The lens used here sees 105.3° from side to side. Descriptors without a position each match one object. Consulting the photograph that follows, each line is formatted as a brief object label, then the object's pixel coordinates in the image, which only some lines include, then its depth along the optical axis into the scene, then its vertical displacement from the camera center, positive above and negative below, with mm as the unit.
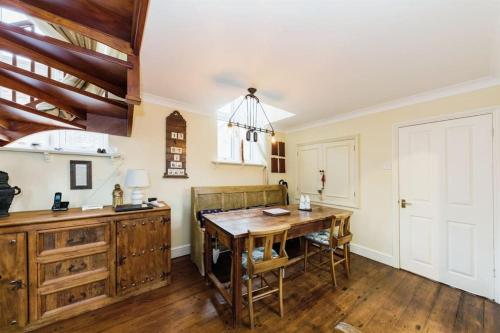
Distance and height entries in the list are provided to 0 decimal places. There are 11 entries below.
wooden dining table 1797 -664
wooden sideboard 1648 -936
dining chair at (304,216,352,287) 2403 -1001
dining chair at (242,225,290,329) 1756 -918
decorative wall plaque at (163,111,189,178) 3113 +352
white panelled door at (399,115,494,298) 2283 -476
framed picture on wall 2365 -82
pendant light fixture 2551 +1128
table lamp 2371 -162
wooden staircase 900 +659
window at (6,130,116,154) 2133 +327
